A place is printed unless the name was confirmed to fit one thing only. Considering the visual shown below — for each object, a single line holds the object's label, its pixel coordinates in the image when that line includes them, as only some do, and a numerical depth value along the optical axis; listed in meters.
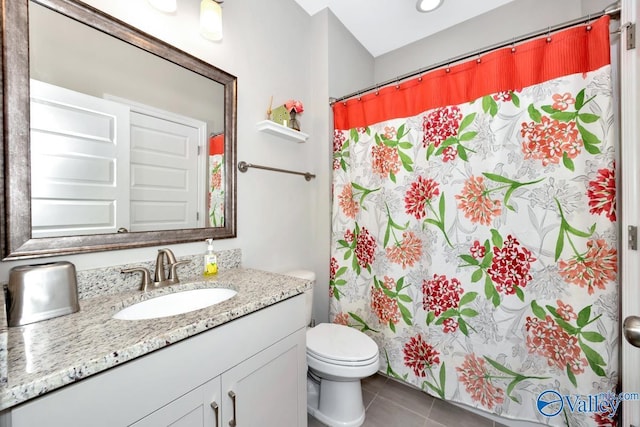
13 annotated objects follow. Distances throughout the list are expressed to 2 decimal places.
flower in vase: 1.67
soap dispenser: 1.26
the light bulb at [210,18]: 1.25
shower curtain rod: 1.11
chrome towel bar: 1.47
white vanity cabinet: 0.55
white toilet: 1.29
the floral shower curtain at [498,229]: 1.14
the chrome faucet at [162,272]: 1.04
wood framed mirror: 0.80
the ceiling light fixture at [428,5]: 1.77
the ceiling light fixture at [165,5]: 1.10
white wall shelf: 1.54
